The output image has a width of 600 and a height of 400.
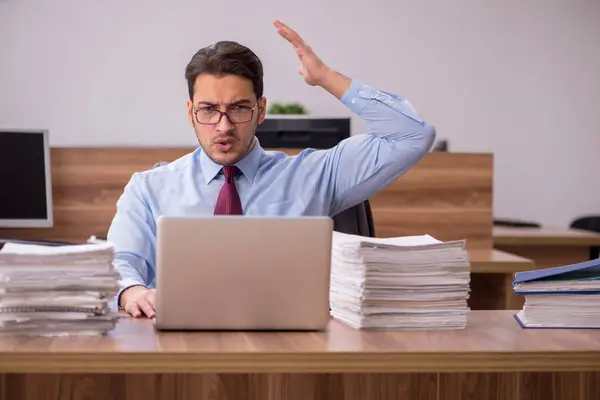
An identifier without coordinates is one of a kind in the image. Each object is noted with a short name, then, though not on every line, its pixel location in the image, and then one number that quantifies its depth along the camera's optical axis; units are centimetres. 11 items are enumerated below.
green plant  472
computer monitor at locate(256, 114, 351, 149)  409
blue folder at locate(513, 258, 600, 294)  251
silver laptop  238
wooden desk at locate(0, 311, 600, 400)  228
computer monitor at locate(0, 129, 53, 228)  389
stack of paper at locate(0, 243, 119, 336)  238
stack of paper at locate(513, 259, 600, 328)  251
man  292
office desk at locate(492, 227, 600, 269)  457
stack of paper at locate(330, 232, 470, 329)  248
